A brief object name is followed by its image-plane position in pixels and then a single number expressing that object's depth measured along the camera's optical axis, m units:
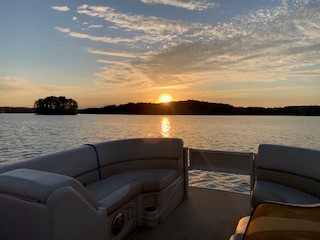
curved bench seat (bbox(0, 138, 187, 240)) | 1.88
